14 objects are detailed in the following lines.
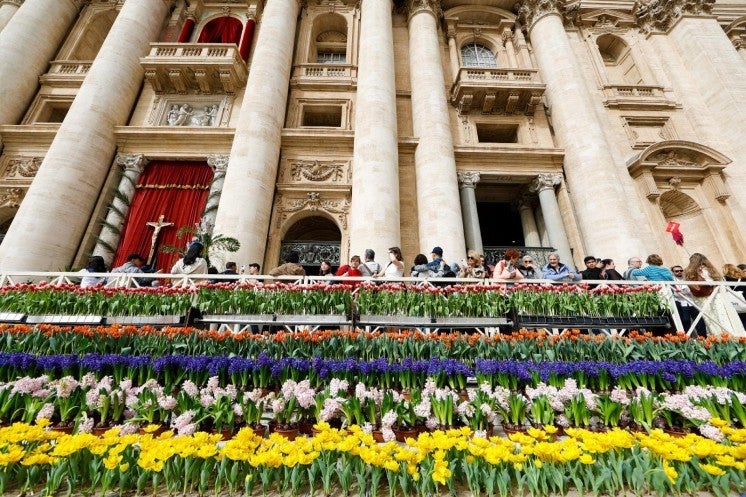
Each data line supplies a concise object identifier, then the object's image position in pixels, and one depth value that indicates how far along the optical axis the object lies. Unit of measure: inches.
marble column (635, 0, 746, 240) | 513.3
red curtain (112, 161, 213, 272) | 449.4
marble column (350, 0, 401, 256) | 411.2
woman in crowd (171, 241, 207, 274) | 258.7
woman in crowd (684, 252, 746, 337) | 214.1
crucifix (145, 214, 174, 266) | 444.8
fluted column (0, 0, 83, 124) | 502.6
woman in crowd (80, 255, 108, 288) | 263.1
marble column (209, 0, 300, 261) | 407.8
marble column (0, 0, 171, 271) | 390.9
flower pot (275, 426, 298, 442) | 100.7
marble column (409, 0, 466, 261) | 434.3
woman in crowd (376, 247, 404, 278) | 272.2
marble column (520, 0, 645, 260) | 436.5
